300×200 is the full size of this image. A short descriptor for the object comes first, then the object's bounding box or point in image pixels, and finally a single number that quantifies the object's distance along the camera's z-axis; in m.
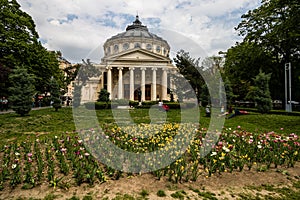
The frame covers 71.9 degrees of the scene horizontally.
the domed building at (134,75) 41.50
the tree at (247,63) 24.67
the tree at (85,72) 41.84
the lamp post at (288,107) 21.29
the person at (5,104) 21.69
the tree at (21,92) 15.03
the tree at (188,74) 31.66
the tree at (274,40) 22.12
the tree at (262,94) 18.91
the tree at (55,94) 21.86
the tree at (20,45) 21.58
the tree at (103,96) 29.81
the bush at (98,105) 27.52
